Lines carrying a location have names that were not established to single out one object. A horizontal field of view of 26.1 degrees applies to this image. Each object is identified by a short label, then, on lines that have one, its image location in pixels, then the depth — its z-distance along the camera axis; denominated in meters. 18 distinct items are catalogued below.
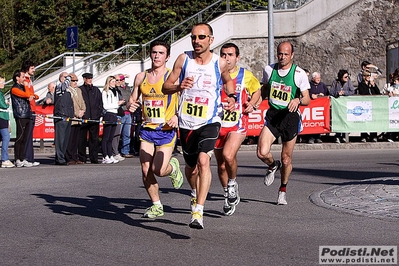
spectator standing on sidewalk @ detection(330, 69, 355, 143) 22.86
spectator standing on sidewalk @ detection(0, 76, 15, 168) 18.03
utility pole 25.38
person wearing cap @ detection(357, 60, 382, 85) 22.98
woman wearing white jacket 19.86
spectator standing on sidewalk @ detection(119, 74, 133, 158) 21.19
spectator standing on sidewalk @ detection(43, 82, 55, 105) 22.44
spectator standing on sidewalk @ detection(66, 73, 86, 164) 19.22
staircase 31.00
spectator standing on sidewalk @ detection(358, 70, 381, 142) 23.05
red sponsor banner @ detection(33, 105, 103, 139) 23.44
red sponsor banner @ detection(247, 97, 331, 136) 22.62
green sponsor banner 22.50
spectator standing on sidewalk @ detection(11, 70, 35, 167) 18.11
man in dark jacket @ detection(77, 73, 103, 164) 19.56
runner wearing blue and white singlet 9.19
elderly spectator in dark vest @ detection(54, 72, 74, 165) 18.95
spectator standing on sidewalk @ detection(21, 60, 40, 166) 18.14
